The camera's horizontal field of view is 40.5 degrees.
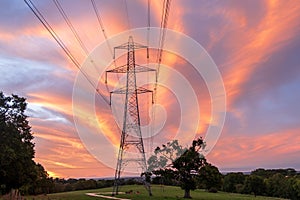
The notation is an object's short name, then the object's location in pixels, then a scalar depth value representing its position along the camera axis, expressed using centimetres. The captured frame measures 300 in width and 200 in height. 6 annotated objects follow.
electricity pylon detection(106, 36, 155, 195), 4678
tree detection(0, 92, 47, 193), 4639
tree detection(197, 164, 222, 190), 7244
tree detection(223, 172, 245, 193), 13500
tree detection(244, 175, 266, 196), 12074
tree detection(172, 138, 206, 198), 7506
